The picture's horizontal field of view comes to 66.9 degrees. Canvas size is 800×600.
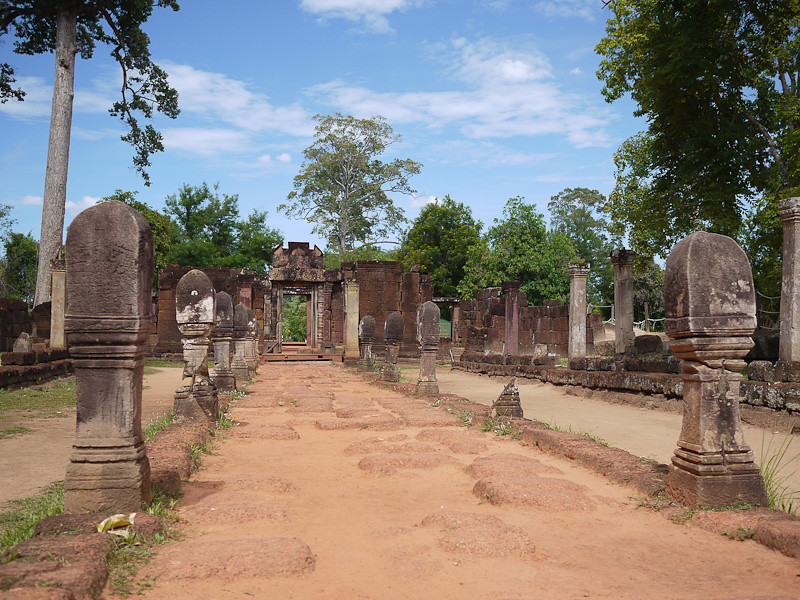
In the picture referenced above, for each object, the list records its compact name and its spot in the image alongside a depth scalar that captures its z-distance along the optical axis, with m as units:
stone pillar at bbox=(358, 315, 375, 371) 16.55
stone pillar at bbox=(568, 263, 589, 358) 16.31
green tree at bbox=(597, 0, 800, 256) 14.45
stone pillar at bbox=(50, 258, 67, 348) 16.58
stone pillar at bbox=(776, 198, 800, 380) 9.55
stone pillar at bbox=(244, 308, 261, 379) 16.27
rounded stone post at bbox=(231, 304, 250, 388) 12.87
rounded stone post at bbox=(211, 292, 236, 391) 10.36
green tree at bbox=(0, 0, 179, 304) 20.20
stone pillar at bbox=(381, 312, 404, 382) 14.55
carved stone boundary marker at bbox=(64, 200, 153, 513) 3.52
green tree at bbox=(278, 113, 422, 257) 42.16
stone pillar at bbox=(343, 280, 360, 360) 20.39
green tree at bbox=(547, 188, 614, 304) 43.72
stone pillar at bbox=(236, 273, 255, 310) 19.44
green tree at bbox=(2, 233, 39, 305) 34.62
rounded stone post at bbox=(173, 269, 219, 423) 6.82
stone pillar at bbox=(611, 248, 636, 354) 14.30
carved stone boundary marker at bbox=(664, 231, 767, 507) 3.97
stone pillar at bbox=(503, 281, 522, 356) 19.55
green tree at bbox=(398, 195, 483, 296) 37.53
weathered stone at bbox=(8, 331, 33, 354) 13.88
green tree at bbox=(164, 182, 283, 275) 36.31
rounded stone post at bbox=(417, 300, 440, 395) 10.25
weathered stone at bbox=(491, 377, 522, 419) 7.80
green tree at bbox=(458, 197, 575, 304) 33.28
